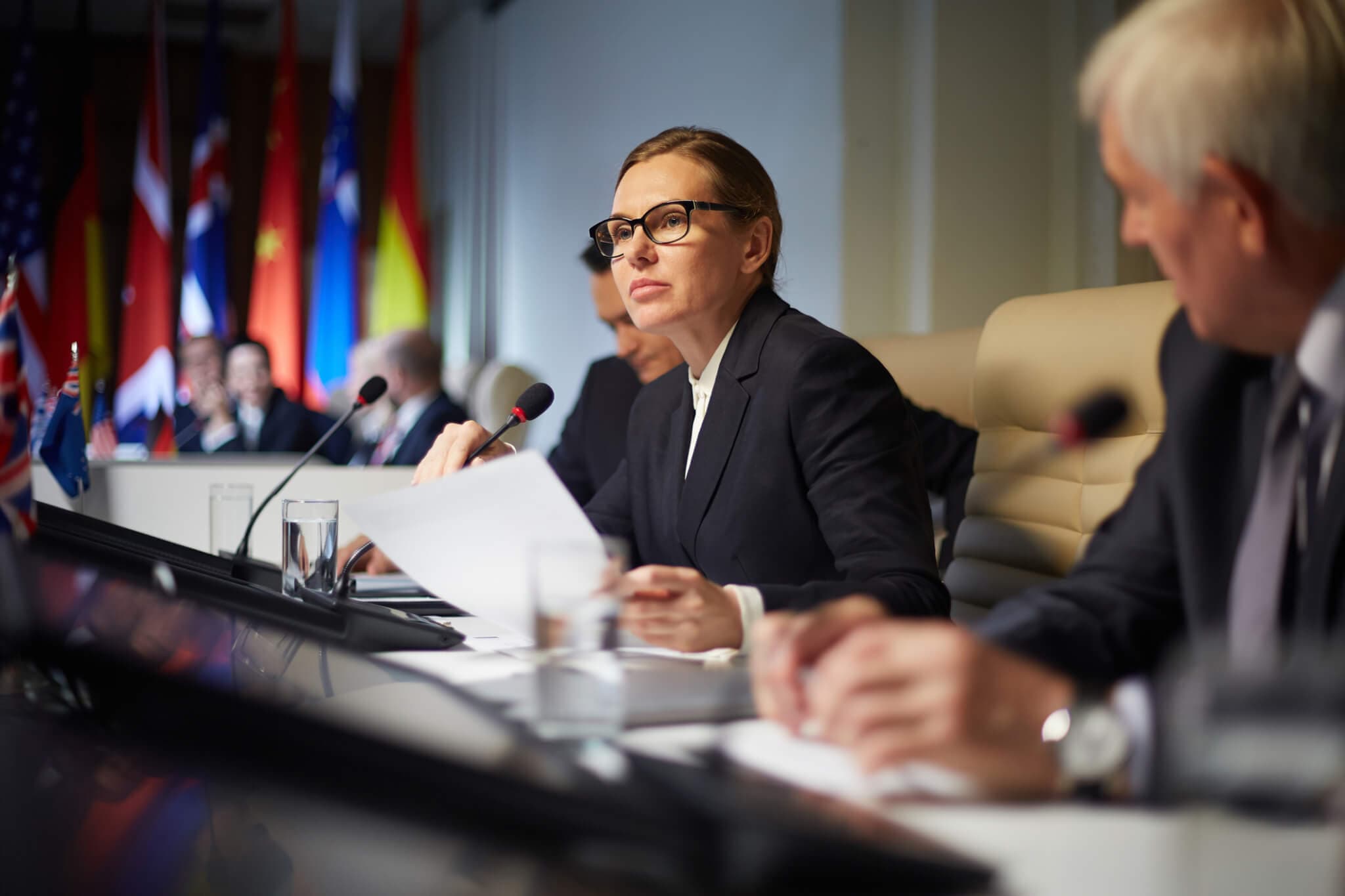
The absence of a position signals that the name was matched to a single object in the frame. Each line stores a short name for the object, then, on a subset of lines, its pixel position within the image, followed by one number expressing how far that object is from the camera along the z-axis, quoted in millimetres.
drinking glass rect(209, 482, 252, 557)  2004
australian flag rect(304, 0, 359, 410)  6496
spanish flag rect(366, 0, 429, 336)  6895
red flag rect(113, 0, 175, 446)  5672
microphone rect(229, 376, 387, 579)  1367
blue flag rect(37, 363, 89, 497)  1900
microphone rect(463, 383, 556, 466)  1562
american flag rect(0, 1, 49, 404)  5559
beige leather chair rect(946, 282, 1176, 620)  1596
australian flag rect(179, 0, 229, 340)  6316
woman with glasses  1365
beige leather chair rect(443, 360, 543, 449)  4918
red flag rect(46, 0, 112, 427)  5965
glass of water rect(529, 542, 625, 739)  694
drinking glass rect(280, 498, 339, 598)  1381
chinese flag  6551
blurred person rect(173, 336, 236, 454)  5230
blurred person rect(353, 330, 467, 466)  4297
